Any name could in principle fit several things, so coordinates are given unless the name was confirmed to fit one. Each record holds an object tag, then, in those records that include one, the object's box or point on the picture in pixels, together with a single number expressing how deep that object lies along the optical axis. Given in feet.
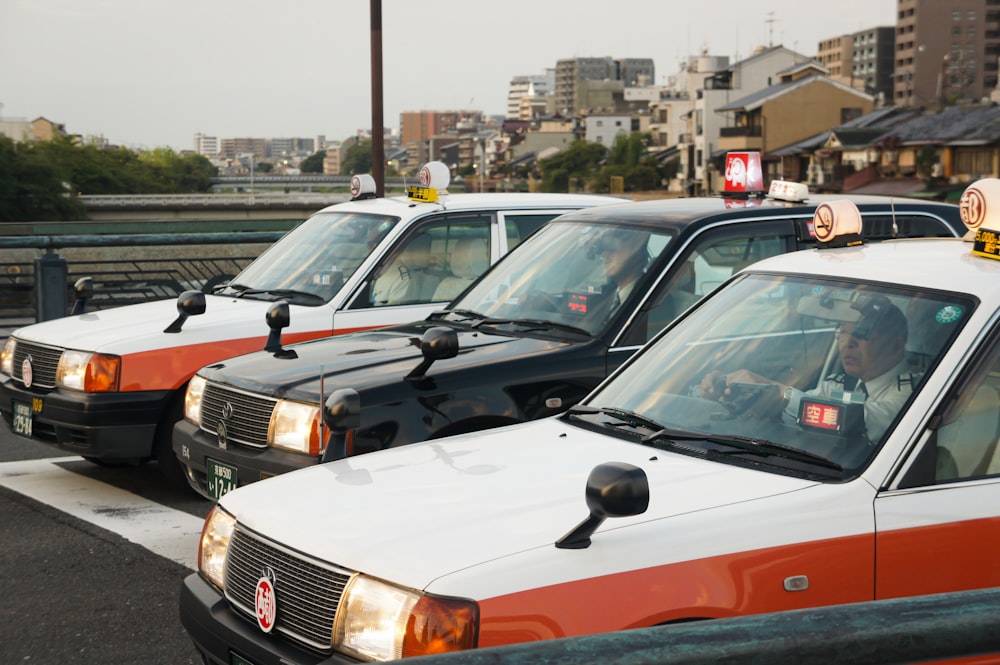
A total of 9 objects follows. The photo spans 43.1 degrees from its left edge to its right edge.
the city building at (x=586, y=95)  646.74
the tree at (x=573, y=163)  461.37
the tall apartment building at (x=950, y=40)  459.32
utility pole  55.77
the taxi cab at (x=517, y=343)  17.52
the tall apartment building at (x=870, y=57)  549.13
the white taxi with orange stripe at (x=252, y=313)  23.34
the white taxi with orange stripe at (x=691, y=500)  9.39
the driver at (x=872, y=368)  11.25
